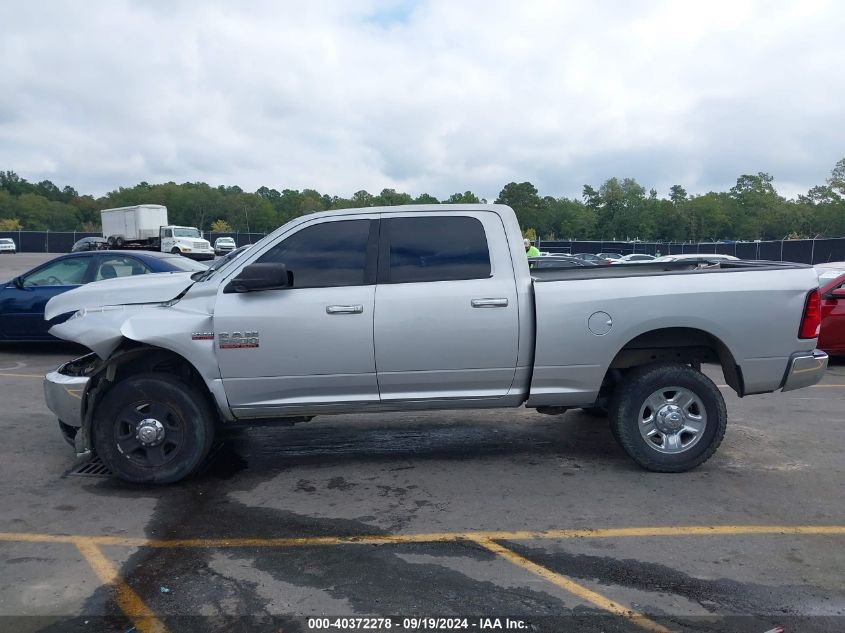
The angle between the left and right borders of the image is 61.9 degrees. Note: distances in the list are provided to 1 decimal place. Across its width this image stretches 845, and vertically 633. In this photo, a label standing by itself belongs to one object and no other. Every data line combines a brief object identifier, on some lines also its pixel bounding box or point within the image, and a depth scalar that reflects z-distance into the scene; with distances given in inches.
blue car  415.8
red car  390.9
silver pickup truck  200.4
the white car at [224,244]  2187.5
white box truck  1702.8
